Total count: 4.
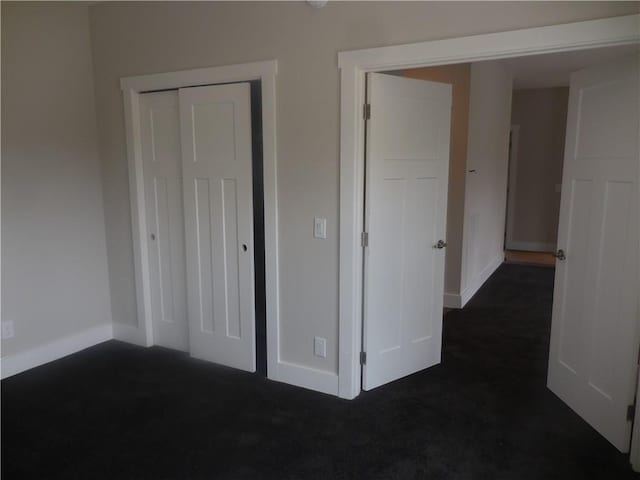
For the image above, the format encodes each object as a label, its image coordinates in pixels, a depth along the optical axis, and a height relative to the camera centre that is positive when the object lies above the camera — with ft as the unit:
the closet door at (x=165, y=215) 11.28 -1.17
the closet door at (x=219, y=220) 10.21 -1.19
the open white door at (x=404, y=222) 9.32 -1.15
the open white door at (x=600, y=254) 7.64 -1.52
